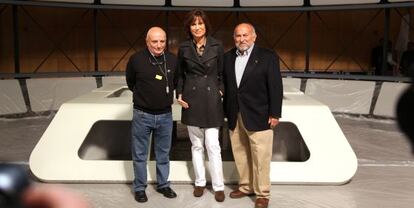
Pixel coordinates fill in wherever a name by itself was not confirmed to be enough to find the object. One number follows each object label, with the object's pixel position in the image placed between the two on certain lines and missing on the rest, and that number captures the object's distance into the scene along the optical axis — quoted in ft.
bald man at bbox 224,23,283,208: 9.96
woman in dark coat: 10.28
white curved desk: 12.37
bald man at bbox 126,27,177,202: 10.37
